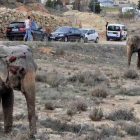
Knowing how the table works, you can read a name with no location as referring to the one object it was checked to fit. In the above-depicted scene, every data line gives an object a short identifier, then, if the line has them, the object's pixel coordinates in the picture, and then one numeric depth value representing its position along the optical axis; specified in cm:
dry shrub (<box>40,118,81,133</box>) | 978
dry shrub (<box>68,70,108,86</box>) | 1752
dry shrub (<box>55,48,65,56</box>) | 2559
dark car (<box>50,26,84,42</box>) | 3444
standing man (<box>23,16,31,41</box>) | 3016
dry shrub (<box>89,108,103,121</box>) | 1103
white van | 5034
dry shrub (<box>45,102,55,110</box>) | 1218
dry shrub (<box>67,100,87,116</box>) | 1212
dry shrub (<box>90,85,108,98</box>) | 1481
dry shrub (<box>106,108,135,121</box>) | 1132
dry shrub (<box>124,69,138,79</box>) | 2022
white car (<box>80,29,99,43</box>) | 4142
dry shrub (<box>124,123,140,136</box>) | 972
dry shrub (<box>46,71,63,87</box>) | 1627
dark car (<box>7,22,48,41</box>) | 3186
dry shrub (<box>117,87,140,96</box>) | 1588
